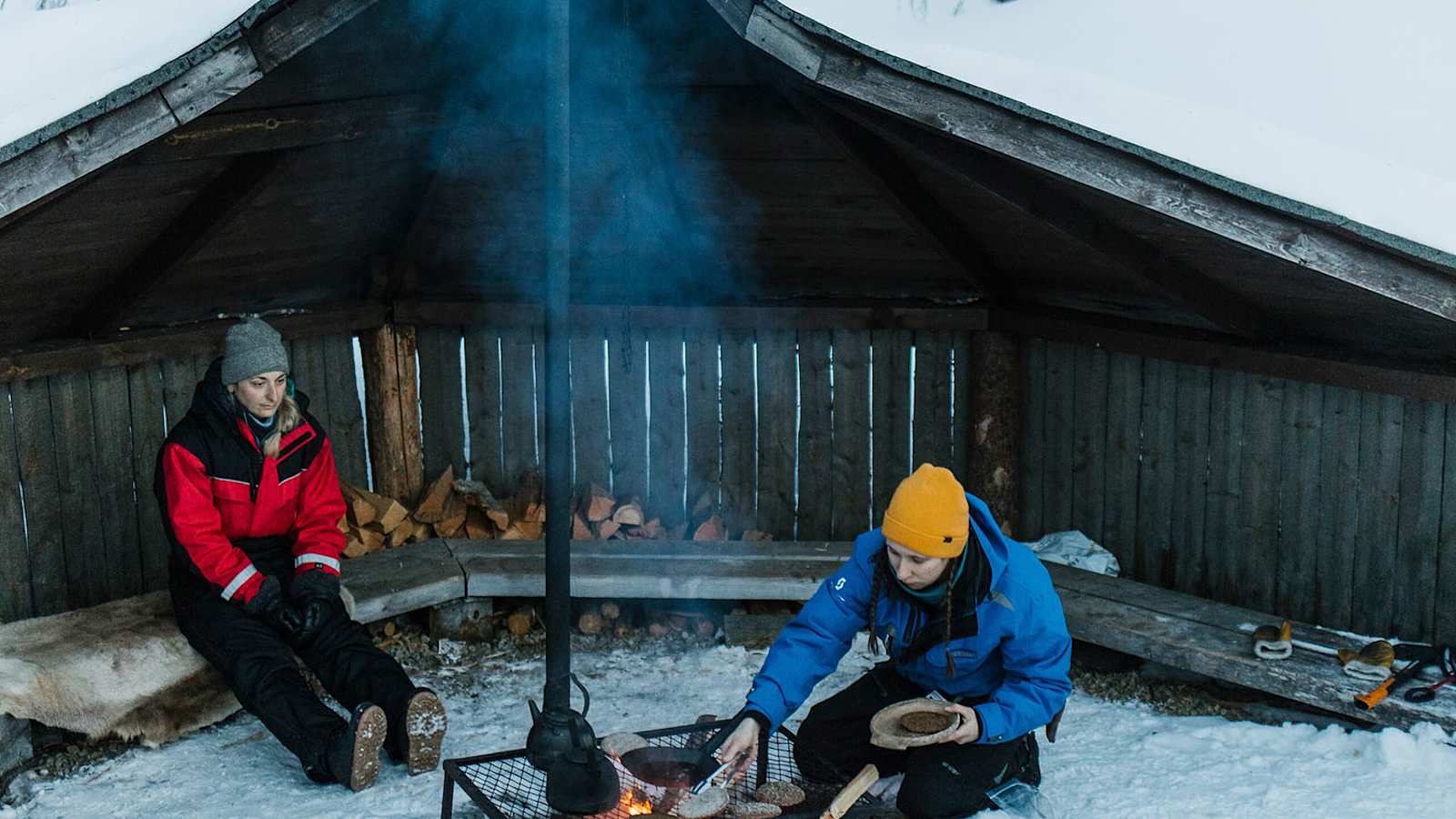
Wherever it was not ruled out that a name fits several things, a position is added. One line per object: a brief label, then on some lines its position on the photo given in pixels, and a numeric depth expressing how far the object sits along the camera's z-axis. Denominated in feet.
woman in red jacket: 15.90
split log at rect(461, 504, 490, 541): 22.90
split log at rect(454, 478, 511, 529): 22.68
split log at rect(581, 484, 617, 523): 22.79
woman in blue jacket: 13.14
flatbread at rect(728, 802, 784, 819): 12.60
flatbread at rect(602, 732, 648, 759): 13.52
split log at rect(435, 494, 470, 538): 22.67
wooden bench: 17.08
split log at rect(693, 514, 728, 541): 23.06
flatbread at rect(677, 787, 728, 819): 12.35
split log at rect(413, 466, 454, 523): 22.58
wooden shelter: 14.71
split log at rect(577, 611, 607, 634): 21.03
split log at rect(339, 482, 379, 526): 21.68
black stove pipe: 13.07
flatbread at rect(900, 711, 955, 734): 13.51
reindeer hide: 16.05
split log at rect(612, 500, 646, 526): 22.84
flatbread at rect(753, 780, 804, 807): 12.93
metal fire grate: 12.96
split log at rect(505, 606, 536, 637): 20.84
